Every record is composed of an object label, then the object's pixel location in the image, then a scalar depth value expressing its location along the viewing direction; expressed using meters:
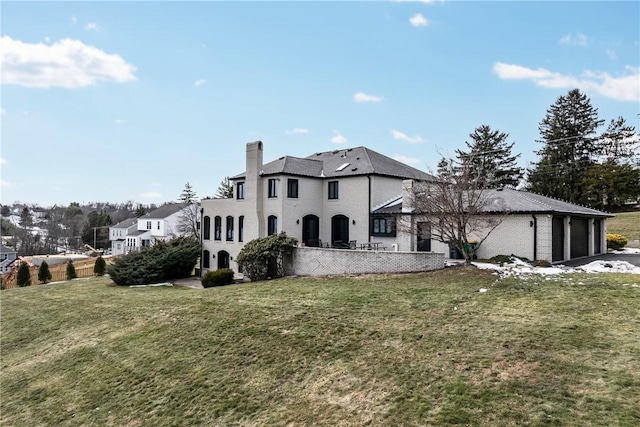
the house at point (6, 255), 59.53
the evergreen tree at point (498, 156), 51.50
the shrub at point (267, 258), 21.77
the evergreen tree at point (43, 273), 31.70
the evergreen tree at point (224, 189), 60.50
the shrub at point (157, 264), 26.14
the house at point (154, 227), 67.12
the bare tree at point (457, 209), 18.02
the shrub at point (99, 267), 33.88
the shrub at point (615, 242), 27.31
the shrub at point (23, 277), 30.84
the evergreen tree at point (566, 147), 48.25
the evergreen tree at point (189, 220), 56.28
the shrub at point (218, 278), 22.72
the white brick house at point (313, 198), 25.77
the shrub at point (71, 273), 33.46
